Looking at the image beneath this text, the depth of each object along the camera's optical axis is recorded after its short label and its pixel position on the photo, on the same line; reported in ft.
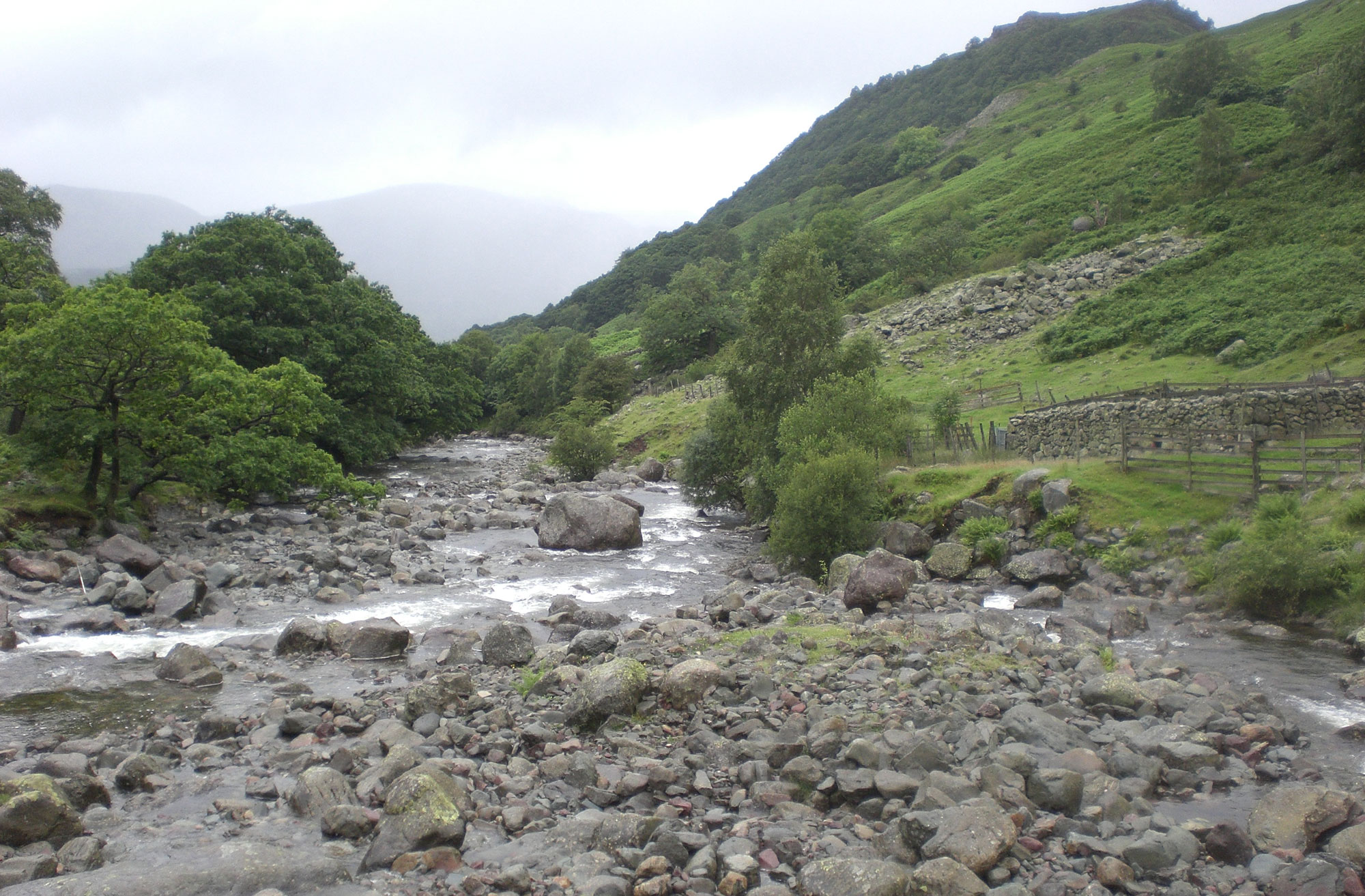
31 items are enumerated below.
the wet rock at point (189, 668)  49.01
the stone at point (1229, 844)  27.09
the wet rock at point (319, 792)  32.30
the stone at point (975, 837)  26.14
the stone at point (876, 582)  68.39
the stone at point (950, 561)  82.53
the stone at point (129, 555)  74.59
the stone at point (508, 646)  53.21
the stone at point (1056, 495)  84.74
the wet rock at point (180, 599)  63.21
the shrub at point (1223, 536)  68.95
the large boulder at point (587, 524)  104.78
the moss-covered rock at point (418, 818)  28.99
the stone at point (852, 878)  25.07
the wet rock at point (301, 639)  56.44
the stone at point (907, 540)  91.50
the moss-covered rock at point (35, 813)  28.53
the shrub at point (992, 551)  83.71
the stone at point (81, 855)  27.63
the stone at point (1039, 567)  76.48
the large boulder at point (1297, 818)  27.66
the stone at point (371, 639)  56.34
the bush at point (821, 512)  85.97
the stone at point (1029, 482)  90.22
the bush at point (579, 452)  185.16
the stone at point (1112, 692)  40.96
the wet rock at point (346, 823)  30.40
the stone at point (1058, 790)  30.19
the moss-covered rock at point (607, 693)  40.78
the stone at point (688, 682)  42.32
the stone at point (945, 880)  24.82
